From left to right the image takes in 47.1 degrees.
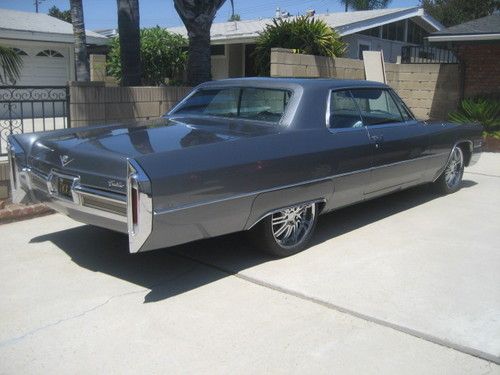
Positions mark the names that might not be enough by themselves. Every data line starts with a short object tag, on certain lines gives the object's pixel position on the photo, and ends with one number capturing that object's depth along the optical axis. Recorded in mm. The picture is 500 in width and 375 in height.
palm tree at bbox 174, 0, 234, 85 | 9117
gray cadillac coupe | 3932
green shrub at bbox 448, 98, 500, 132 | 12797
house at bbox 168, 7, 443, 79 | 19703
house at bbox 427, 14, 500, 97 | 14156
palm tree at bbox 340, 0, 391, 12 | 44169
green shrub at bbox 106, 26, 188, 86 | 17281
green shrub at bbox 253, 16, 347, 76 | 11969
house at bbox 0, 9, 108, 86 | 18203
